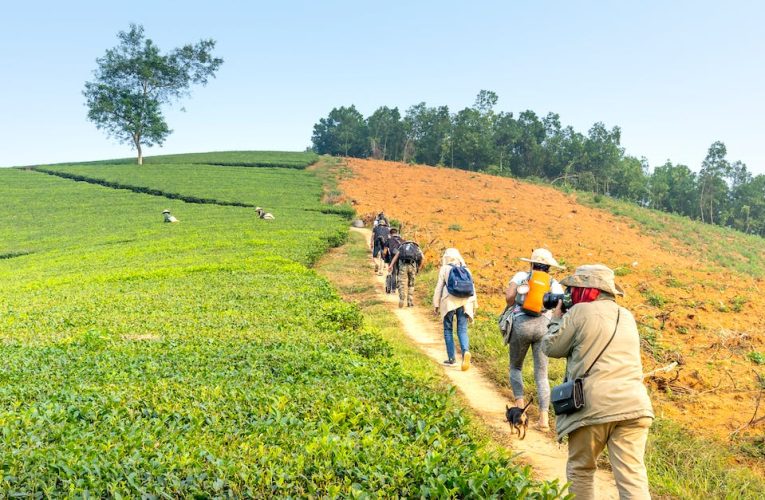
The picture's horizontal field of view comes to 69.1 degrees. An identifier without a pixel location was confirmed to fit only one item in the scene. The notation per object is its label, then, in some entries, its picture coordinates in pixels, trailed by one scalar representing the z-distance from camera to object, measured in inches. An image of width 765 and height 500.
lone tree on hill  2411.4
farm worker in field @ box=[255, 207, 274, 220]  1295.5
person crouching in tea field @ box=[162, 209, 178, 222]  1309.1
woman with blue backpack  370.0
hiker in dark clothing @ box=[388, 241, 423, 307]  573.3
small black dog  269.6
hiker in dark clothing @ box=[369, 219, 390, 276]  754.9
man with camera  179.6
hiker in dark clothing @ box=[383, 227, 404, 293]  635.7
